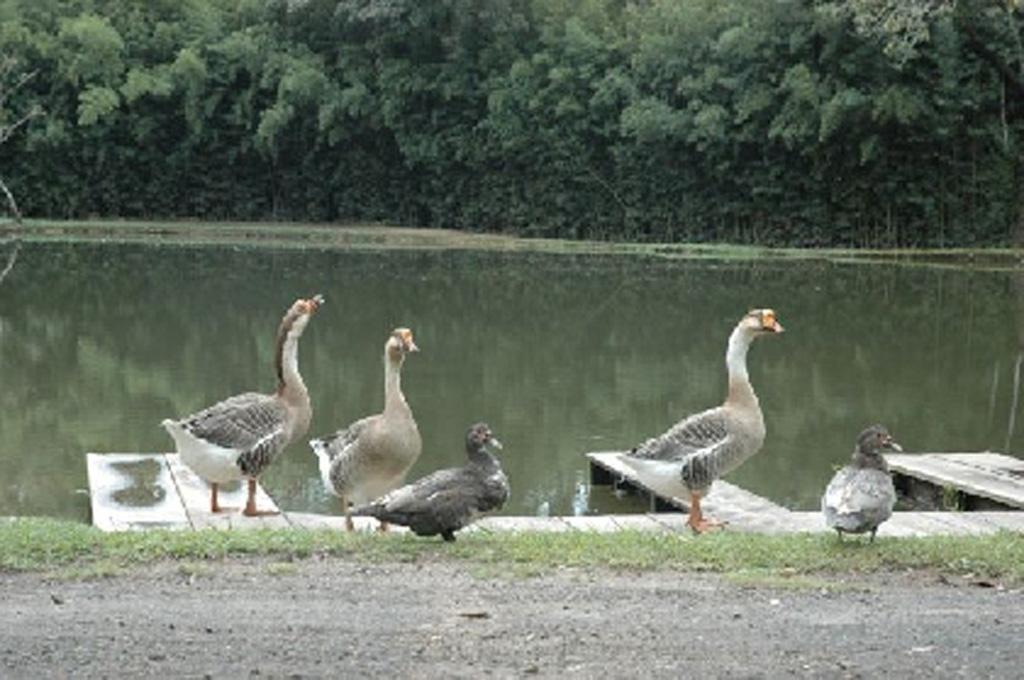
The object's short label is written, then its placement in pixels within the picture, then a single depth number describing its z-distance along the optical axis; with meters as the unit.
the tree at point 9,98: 48.06
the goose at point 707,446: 10.03
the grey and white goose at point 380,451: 9.54
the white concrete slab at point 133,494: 10.16
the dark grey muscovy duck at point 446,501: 8.40
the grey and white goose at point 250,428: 10.13
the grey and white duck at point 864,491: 8.46
